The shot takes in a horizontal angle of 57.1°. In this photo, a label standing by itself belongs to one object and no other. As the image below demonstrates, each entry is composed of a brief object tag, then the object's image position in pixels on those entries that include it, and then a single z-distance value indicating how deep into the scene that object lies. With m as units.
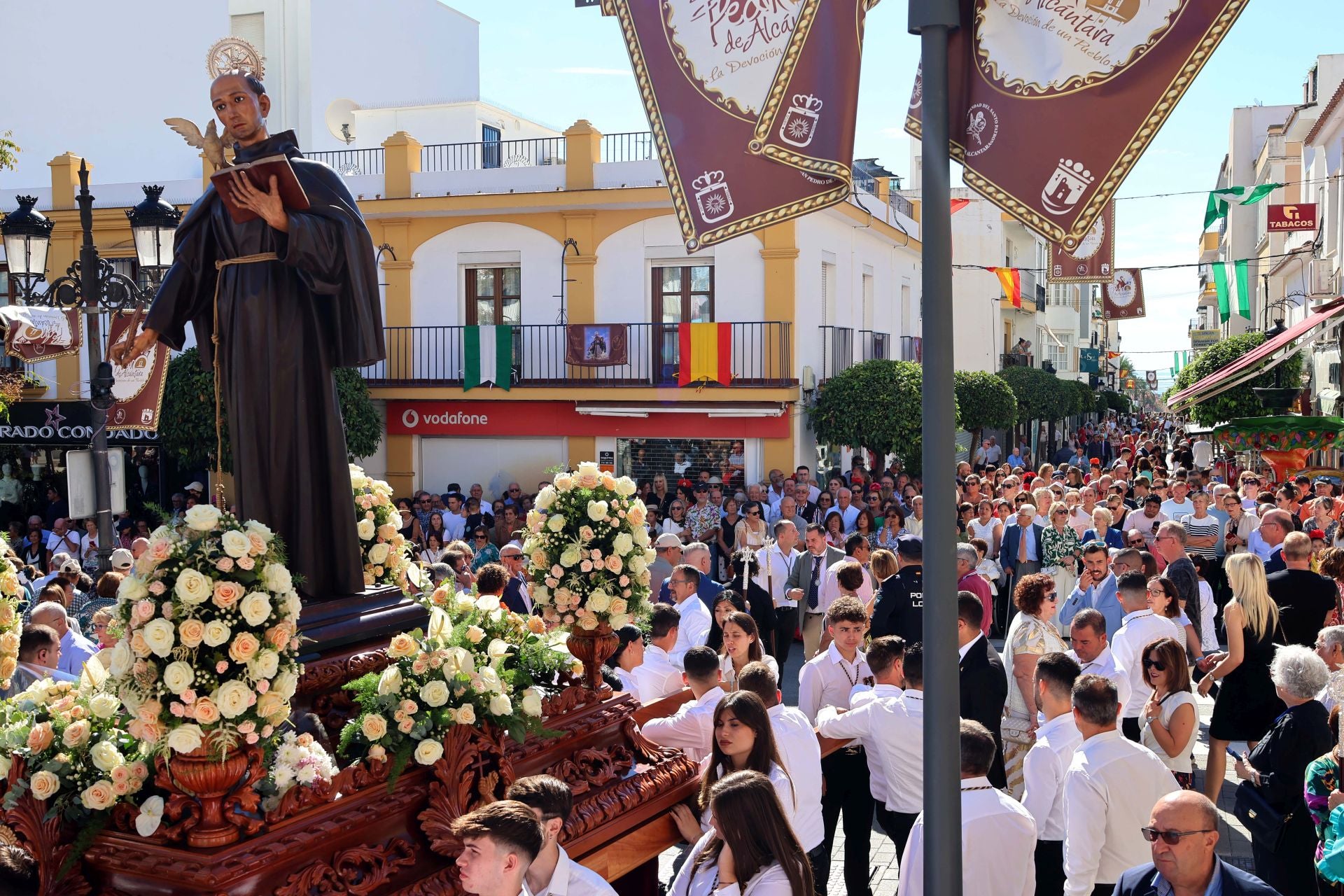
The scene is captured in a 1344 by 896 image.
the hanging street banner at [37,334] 10.12
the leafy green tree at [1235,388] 25.80
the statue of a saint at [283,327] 5.01
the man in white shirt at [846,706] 6.73
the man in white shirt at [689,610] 8.49
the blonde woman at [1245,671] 7.69
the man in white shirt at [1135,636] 7.82
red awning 20.97
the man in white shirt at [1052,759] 5.80
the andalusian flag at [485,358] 22.47
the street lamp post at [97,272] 10.32
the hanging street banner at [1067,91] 2.97
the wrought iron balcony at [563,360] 21.41
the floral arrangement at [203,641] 3.74
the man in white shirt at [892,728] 6.17
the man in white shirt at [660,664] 7.54
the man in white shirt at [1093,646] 6.96
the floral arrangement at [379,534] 5.83
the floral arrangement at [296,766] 4.04
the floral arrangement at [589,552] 6.19
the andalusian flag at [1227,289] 30.77
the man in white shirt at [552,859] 4.19
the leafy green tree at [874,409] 20.55
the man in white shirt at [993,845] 4.83
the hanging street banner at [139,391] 11.34
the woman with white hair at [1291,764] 5.77
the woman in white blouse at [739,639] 7.05
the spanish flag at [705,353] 21.23
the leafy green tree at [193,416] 19.64
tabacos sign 30.72
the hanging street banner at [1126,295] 23.34
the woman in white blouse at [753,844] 4.05
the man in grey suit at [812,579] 11.29
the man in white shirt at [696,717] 6.07
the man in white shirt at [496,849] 3.61
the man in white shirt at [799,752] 5.52
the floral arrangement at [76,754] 3.95
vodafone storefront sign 21.61
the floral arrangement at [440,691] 4.48
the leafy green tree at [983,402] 26.83
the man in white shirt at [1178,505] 13.72
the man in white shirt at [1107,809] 5.21
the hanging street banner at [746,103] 3.40
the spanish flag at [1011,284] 24.34
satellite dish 26.25
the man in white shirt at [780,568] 11.65
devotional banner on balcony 21.69
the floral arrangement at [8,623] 5.14
